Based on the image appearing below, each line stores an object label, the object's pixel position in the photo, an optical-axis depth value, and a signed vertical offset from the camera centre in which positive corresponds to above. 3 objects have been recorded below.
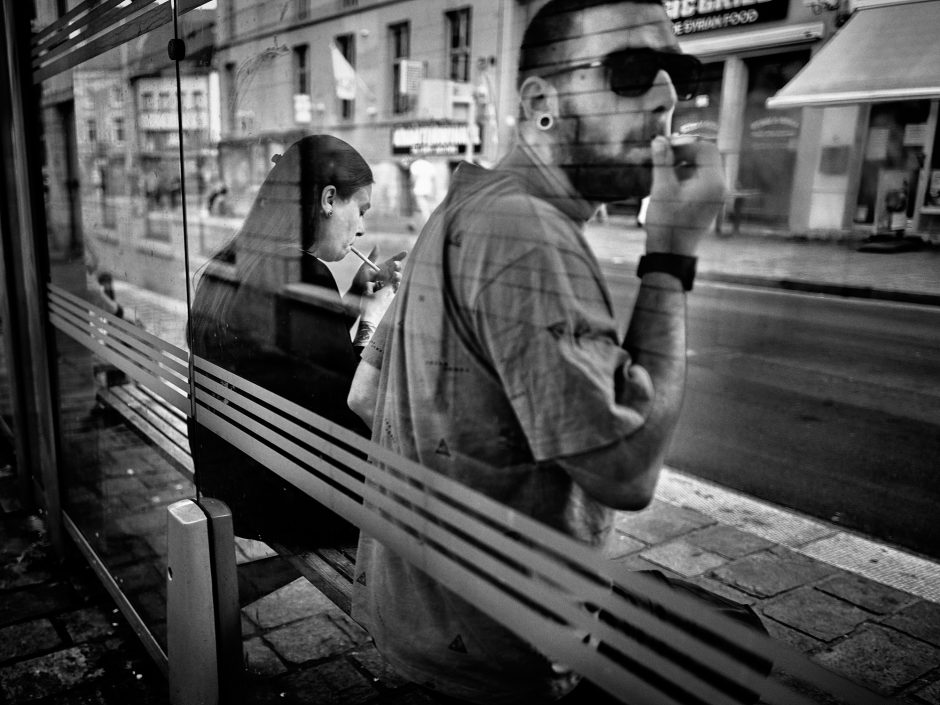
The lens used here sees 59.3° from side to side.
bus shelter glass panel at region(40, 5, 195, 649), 2.78 -0.54
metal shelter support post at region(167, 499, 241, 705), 2.33 -1.22
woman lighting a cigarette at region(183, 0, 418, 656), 1.76 -0.15
